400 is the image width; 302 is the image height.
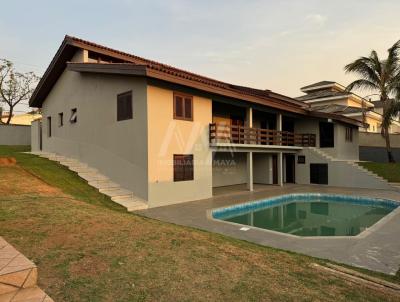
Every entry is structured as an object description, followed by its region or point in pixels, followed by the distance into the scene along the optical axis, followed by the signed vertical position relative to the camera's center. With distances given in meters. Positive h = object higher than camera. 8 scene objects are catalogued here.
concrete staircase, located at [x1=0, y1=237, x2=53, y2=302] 3.66 -1.68
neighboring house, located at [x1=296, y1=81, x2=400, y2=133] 29.89 +5.70
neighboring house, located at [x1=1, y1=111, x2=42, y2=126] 37.84 +4.92
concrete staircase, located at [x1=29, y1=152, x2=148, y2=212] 12.10 -1.51
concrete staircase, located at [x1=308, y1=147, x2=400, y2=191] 18.17 -1.27
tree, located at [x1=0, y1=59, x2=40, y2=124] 31.34 +7.37
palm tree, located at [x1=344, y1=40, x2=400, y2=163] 21.49 +5.65
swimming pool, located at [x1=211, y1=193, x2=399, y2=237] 10.46 -2.70
